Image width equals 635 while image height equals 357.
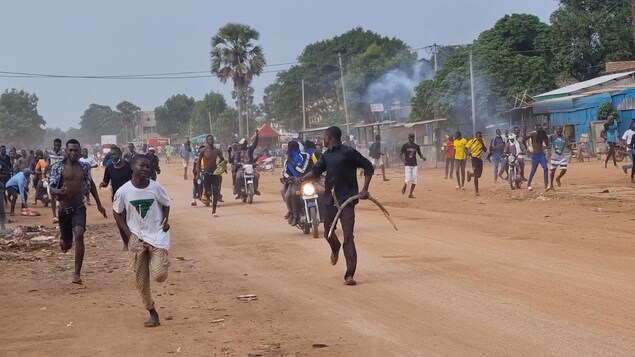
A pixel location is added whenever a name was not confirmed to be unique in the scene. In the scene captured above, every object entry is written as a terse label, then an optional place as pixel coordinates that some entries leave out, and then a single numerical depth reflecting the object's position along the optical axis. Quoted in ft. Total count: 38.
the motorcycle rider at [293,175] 53.98
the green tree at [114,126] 638.70
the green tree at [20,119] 358.64
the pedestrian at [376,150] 113.04
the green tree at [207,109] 424.46
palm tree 224.53
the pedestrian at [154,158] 69.12
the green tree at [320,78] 293.25
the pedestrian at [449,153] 105.40
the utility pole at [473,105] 146.10
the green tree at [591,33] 171.32
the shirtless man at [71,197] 38.70
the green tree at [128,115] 588.50
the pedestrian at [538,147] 75.82
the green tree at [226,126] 370.32
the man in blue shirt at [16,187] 80.74
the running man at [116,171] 47.62
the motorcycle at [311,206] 51.08
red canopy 252.01
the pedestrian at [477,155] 82.33
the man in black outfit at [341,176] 35.73
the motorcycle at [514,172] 83.41
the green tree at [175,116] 486.38
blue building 131.64
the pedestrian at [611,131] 110.22
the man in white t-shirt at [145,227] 28.48
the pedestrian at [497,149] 91.97
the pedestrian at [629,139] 78.08
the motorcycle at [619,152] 104.99
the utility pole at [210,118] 391.45
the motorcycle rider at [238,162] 83.15
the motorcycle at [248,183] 82.13
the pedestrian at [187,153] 133.39
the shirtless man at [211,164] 72.90
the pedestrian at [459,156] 89.51
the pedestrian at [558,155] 76.74
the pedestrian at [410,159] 80.12
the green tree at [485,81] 161.27
